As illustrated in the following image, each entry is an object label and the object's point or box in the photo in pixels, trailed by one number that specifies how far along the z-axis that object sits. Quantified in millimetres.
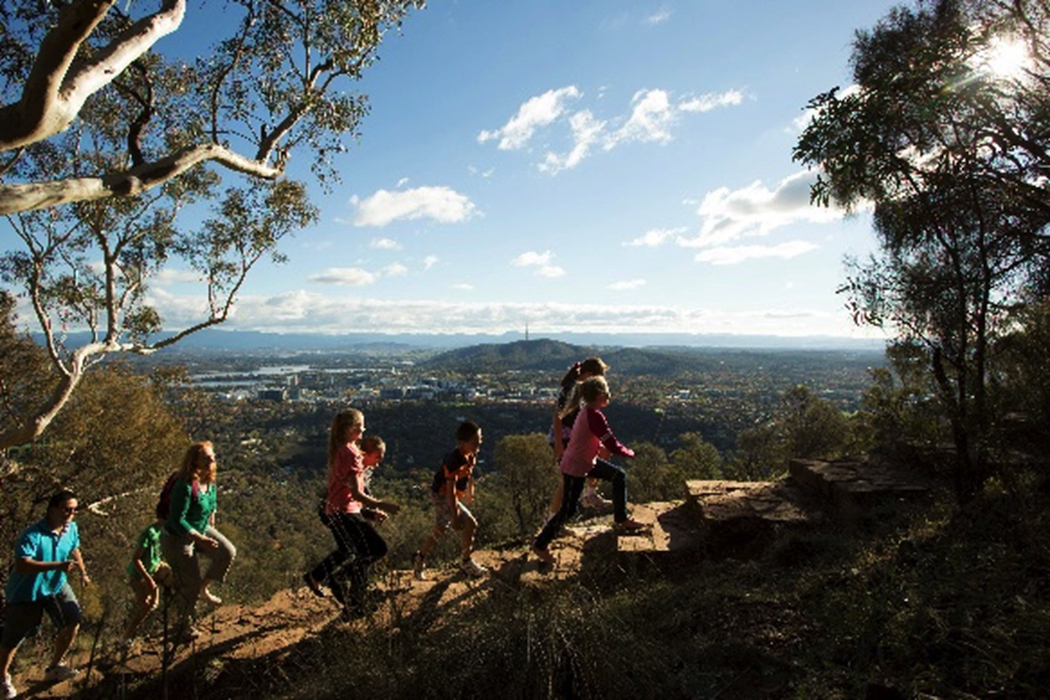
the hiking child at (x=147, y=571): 4508
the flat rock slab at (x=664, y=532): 5177
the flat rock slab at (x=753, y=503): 5422
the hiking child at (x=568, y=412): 5879
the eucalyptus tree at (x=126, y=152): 3854
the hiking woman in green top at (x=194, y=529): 4344
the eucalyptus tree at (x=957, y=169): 5125
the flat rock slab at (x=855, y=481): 5504
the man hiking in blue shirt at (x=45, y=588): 3998
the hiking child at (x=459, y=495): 5227
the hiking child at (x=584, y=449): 5012
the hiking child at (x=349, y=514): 4336
